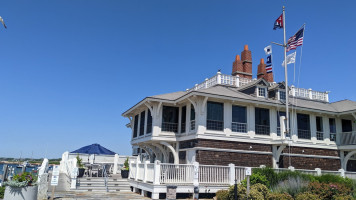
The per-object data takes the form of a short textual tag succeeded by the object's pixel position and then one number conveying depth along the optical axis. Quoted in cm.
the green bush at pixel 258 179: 1305
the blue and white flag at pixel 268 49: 1863
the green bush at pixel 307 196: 1062
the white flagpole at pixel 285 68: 1684
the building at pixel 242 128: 1599
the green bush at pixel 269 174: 1343
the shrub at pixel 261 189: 1129
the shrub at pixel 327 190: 1143
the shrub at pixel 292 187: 1186
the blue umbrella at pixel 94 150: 2234
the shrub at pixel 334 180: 1284
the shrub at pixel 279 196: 1069
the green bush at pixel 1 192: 1271
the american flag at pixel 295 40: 1755
